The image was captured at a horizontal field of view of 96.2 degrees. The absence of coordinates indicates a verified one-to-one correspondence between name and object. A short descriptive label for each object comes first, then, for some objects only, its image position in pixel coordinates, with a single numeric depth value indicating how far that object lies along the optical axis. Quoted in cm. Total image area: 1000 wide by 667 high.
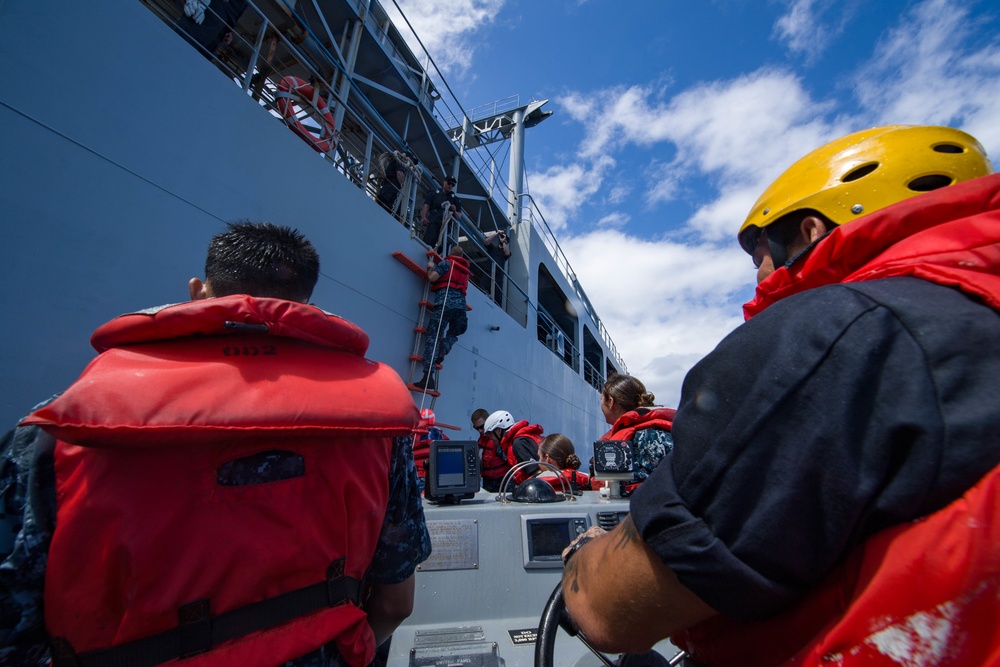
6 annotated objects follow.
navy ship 196
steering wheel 102
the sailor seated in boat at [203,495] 76
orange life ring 487
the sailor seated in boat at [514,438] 414
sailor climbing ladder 587
